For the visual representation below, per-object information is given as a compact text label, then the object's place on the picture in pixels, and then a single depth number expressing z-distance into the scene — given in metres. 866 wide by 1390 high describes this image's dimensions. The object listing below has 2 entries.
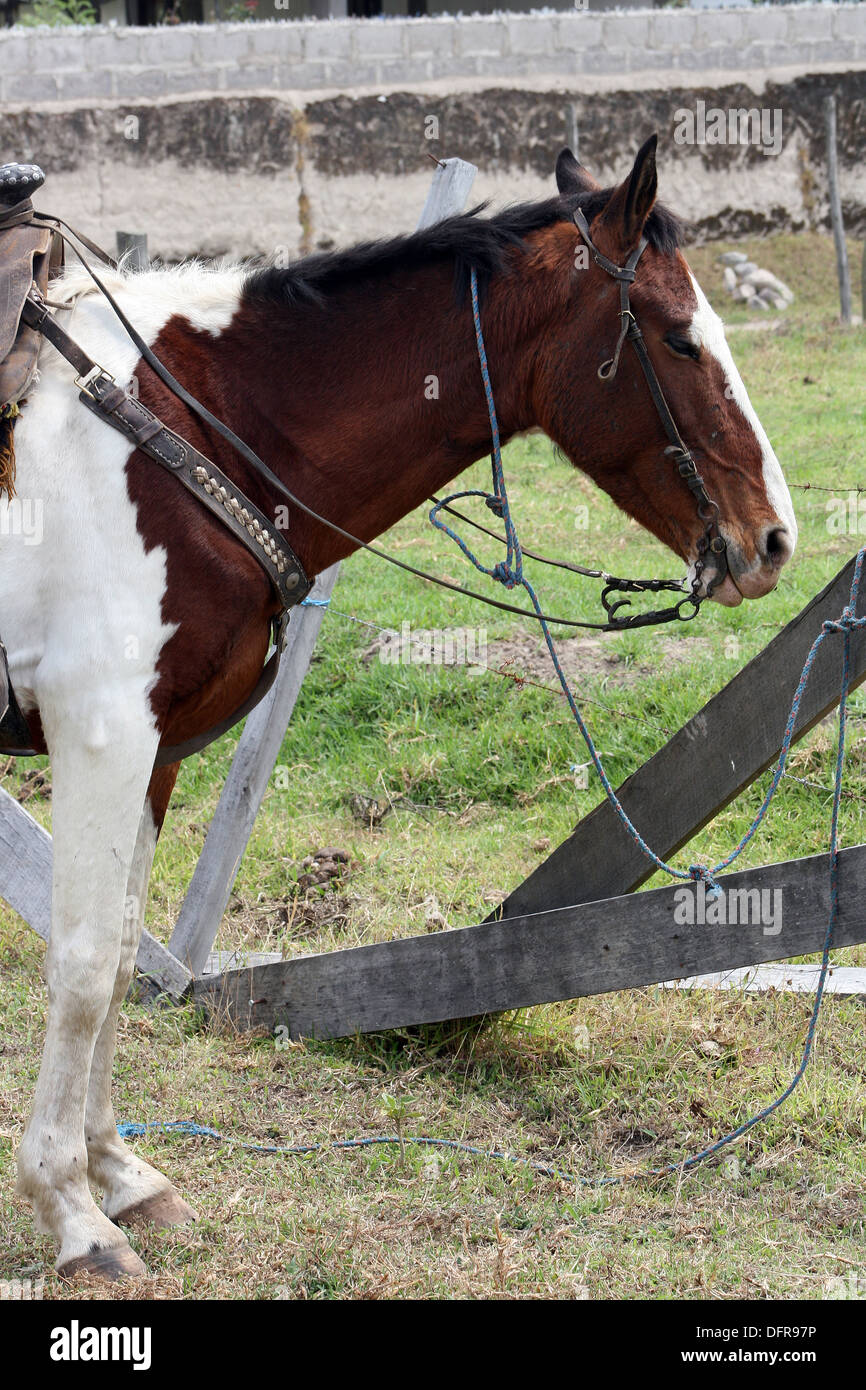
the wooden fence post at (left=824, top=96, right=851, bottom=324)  12.02
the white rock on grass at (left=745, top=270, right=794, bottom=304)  13.35
